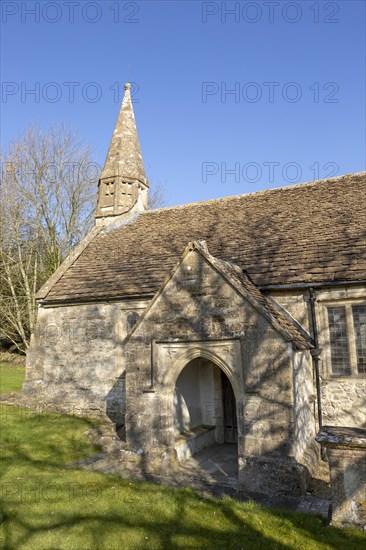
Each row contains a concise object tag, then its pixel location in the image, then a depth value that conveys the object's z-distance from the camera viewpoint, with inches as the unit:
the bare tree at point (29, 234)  928.9
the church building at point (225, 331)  291.1
